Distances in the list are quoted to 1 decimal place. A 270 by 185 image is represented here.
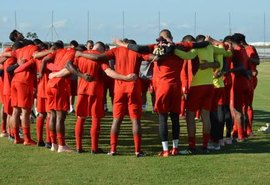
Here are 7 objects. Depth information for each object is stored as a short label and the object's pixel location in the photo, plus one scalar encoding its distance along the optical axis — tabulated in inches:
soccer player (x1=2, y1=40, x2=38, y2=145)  442.6
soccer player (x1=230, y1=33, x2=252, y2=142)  452.1
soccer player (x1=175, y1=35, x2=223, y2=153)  402.6
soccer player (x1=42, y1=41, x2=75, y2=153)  407.8
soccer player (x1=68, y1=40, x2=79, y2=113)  518.4
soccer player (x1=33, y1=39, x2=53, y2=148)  426.6
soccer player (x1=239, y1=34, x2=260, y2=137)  477.5
